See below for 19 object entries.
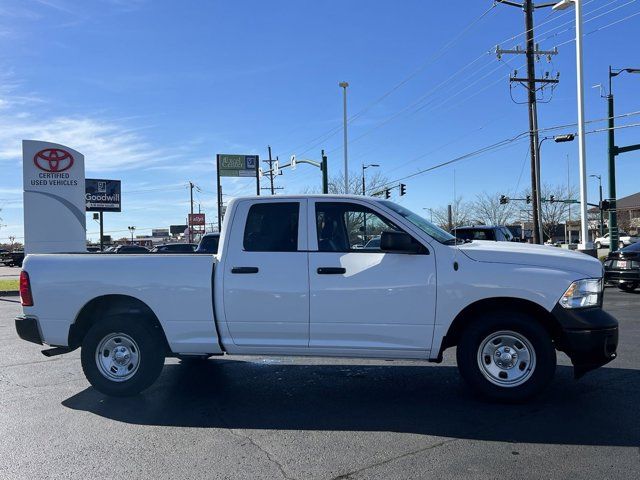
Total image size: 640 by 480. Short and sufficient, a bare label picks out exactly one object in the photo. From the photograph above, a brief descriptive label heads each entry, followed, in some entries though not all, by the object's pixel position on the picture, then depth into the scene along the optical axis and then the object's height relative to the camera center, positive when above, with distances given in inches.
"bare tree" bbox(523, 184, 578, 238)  2682.1 +118.0
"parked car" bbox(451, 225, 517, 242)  599.8 +7.8
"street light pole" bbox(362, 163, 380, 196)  1863.9 +205.9
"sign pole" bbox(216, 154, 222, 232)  1636.3 +215.4
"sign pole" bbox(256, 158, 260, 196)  1742.7 +206.9
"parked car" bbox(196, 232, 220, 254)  377.1 +1.5
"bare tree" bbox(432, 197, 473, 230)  2495.1 +101.2
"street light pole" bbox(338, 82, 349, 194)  1278.3 +290.2
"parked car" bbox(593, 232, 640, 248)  1931.6 -18.2
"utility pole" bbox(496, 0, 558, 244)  959.0 +235.5
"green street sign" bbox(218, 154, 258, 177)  1748.3 +256.8
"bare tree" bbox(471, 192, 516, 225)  2652.6 +124.0
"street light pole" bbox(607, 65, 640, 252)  927.0 +116.8
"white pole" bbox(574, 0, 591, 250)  737.6 +145.6
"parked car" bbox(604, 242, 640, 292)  558.9 -34.0
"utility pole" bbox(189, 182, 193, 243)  2819.9 +87.5
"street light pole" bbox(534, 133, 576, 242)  1024.9 +194.0
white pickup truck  192.2 -22.2
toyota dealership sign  666.8 +61.6
